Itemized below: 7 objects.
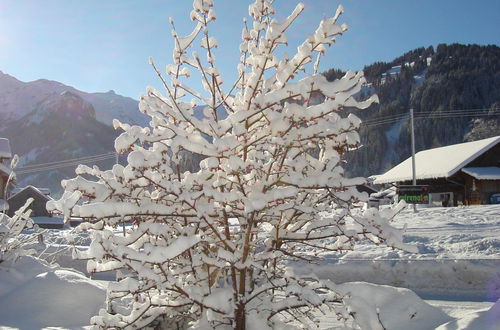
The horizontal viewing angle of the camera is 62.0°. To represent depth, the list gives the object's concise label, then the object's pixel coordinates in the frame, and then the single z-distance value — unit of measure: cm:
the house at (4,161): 2686
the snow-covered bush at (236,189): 301
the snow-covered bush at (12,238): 733
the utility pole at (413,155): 2705
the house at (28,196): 3767
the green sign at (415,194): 1950
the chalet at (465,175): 2758
